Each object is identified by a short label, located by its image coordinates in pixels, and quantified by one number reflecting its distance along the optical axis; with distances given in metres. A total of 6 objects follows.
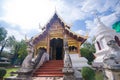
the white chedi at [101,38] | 8.32
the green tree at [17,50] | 18.03
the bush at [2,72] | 3.77
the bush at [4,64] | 11.71
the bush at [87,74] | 3.37
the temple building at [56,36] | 5.34
